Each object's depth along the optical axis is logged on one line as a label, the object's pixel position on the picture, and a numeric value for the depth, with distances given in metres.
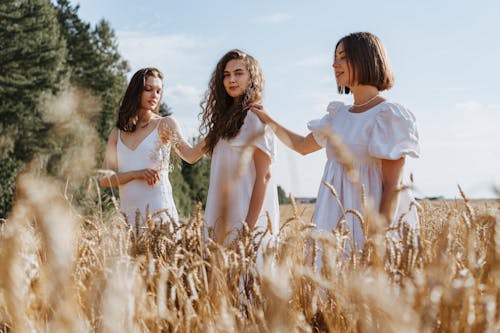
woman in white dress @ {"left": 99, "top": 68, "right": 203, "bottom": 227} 5.21
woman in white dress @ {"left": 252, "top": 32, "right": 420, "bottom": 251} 3.26
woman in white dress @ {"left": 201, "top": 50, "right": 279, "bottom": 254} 4.04
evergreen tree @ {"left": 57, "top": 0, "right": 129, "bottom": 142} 35.53
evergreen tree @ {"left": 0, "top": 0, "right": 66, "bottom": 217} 29.03
